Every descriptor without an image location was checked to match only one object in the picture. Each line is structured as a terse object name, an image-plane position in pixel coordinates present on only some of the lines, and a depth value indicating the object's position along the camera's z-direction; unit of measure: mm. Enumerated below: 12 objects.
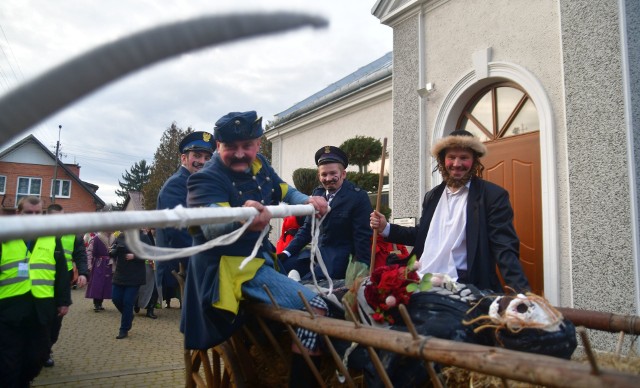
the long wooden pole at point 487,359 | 1136
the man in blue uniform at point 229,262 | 2398
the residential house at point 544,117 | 4078
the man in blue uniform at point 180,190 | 3162
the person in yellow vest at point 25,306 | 3752
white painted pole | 1203
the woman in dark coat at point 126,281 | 7336
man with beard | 2768
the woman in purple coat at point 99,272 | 9797
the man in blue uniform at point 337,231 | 3744
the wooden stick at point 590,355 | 1123
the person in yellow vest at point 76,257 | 5613
